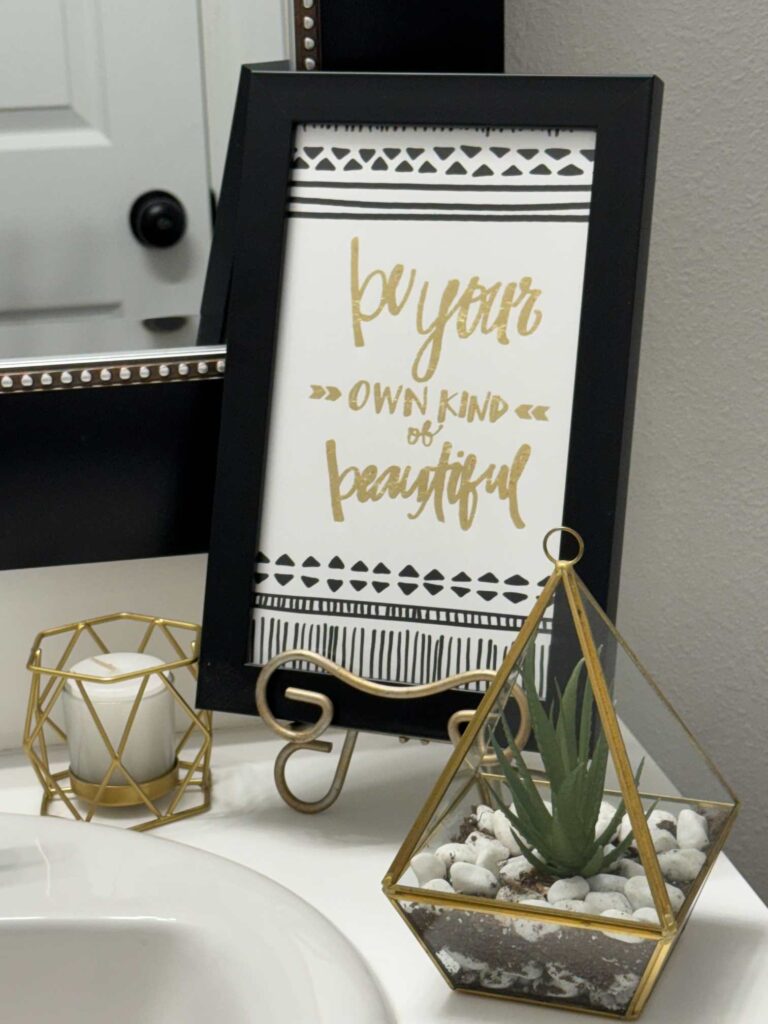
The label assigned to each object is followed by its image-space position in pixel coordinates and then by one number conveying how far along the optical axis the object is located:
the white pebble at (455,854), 0.47
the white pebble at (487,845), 0.47
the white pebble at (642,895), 0.44
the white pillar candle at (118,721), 0.62
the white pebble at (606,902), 0.44
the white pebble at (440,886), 0.45
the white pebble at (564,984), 0.45
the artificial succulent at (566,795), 0.46
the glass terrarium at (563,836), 0.44
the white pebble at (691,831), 0.48
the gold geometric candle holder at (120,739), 0.61
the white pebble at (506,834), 0.48
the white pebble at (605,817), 0.47
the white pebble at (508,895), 0.45
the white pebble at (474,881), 0.45
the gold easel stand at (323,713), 0.58
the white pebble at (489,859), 0.46
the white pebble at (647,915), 0.43
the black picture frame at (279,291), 0.57
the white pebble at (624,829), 0.47
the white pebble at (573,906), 0.44
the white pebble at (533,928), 0.44
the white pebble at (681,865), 0.47
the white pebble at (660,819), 0.49
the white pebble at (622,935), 0.43
